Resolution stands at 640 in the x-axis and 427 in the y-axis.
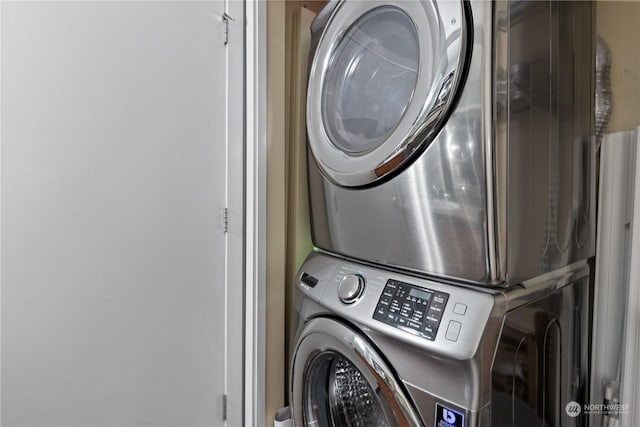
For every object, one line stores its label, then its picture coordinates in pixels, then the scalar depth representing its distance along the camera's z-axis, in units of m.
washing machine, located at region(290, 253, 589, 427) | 0.77
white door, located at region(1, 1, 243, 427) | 0.95
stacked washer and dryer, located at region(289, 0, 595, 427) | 0.78
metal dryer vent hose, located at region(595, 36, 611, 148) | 1.17
